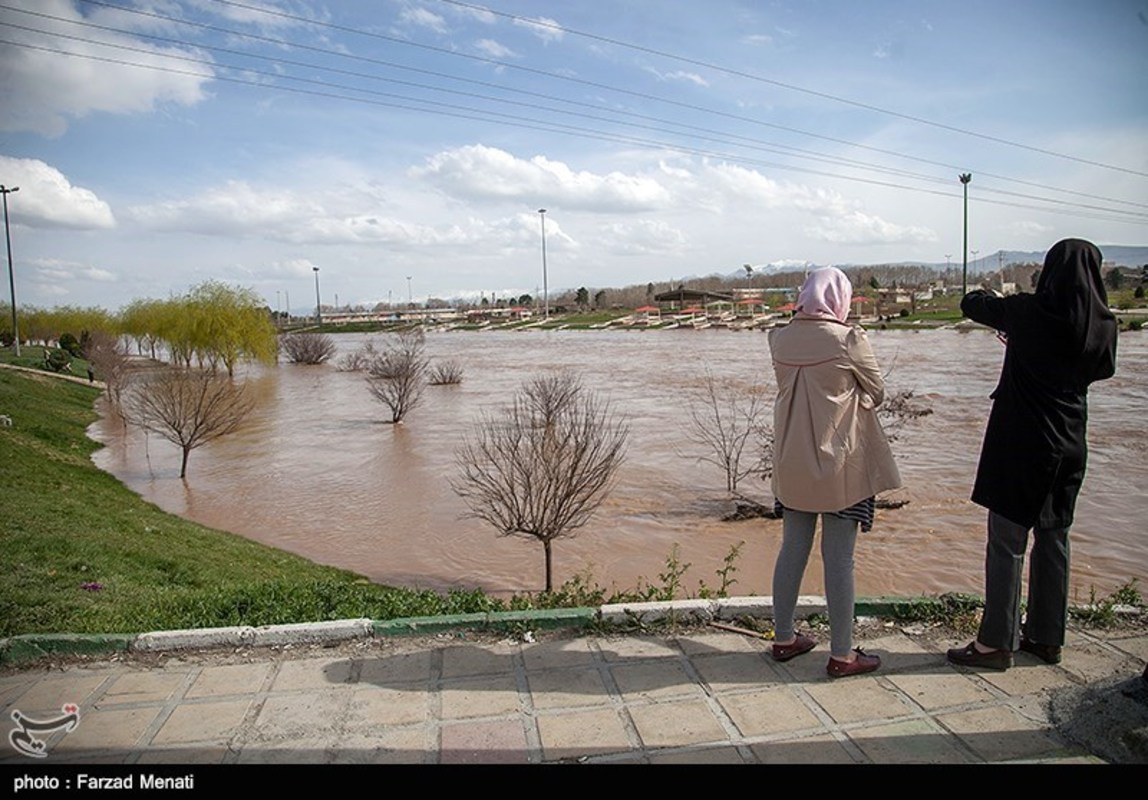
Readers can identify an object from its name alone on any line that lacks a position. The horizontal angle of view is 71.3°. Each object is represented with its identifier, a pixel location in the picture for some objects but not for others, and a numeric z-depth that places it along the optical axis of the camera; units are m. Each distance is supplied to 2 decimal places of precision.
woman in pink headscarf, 3.34
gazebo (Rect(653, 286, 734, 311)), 108.00
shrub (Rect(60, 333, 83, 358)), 46.44
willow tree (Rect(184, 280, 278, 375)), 43.47
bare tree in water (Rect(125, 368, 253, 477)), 17.58
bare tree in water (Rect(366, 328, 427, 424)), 24.95
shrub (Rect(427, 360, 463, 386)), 36.38
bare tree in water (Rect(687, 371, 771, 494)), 15.32
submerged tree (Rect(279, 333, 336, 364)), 51.84
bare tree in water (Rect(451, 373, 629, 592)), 9.42
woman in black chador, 3.25
